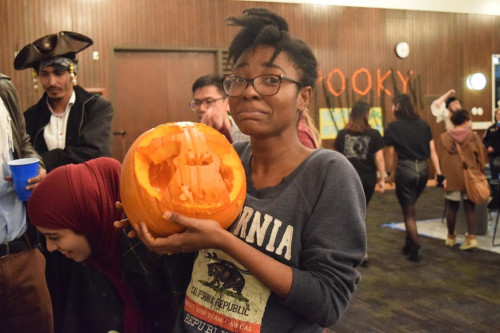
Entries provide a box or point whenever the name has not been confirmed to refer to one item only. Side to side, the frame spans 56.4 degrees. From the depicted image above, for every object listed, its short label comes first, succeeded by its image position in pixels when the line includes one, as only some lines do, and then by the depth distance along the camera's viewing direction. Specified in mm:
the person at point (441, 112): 9285
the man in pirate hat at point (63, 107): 2385
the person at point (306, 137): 2015
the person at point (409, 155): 4453
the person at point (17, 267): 1738
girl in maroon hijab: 1398
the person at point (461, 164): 4750
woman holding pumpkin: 983
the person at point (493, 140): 6448
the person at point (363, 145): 4270
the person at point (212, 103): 2871
